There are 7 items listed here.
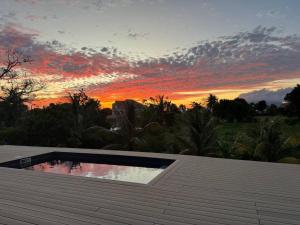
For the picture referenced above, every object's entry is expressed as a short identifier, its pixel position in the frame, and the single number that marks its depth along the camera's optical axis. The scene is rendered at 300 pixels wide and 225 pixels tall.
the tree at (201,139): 8.55
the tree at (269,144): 7.59
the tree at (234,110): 32.09
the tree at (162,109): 14.67
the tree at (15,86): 14.63
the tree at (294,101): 26.92
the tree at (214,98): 35.04
